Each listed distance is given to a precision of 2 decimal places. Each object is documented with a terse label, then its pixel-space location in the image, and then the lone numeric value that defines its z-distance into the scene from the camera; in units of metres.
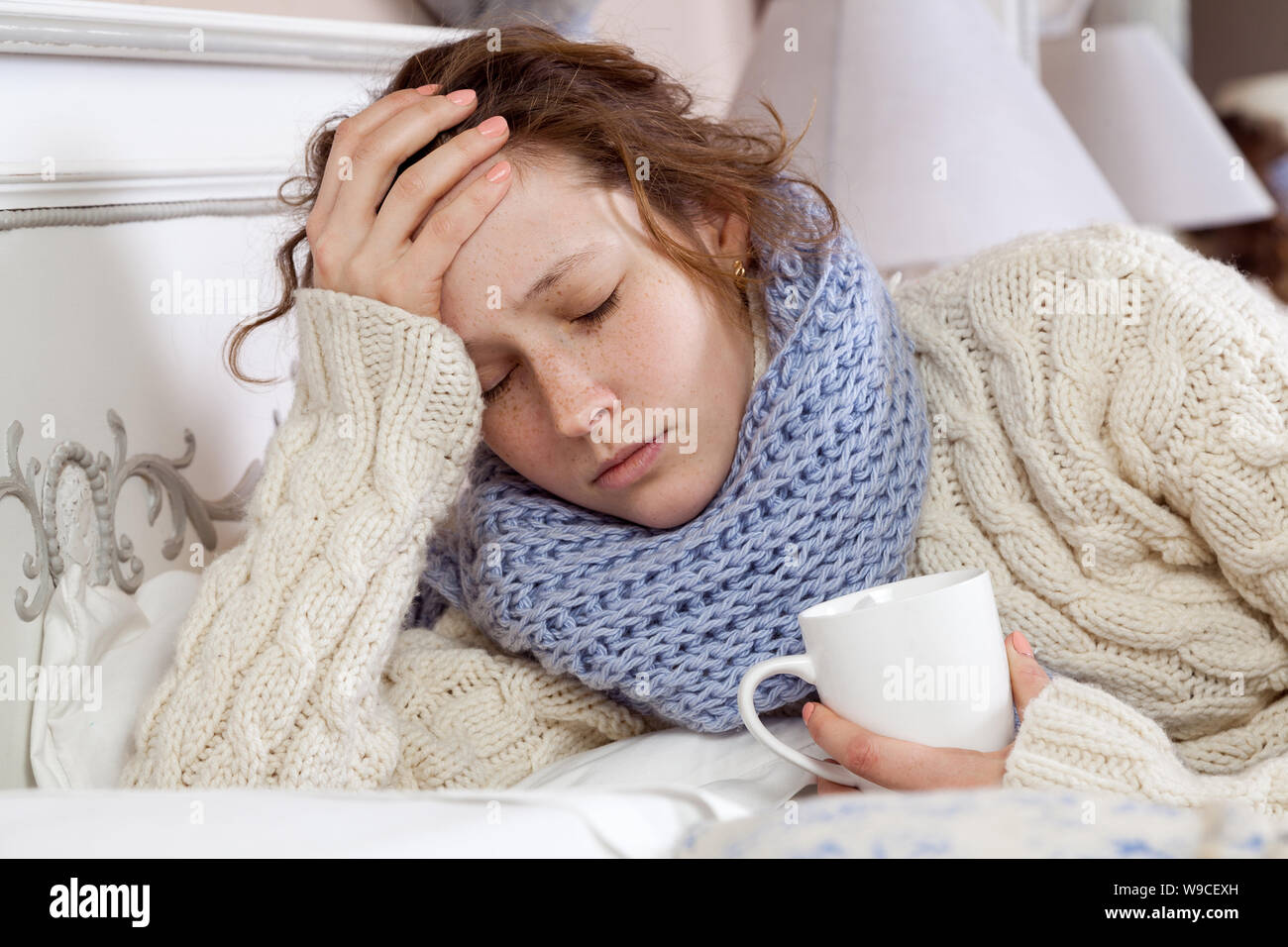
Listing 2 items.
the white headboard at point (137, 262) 0.83
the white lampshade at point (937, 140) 1.56
